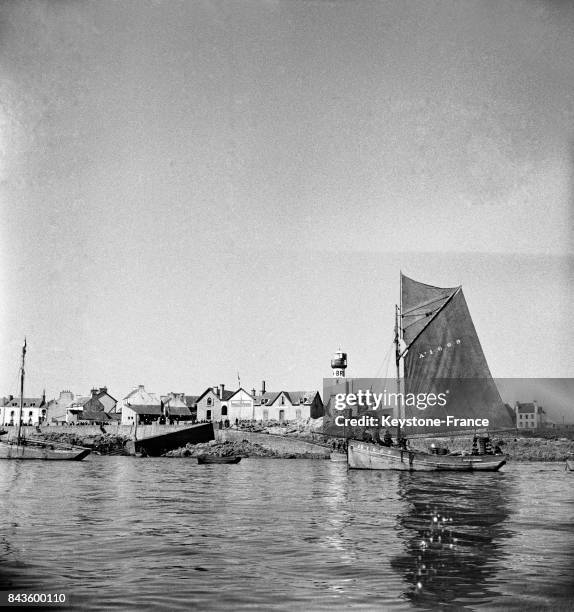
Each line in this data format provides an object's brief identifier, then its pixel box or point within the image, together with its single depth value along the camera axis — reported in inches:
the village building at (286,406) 3686.0
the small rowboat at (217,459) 2174.0
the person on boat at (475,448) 1919.3
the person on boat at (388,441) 1893.5
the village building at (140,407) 3831.2
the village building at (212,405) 3789.4
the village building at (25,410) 4525.1
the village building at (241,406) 3718.0
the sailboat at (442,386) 1726.1
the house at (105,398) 4168.3
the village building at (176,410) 3823.8
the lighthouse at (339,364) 4143.7
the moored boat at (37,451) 2341.3
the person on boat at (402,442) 1854.1
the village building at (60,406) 4234.7
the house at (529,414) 4896.7
